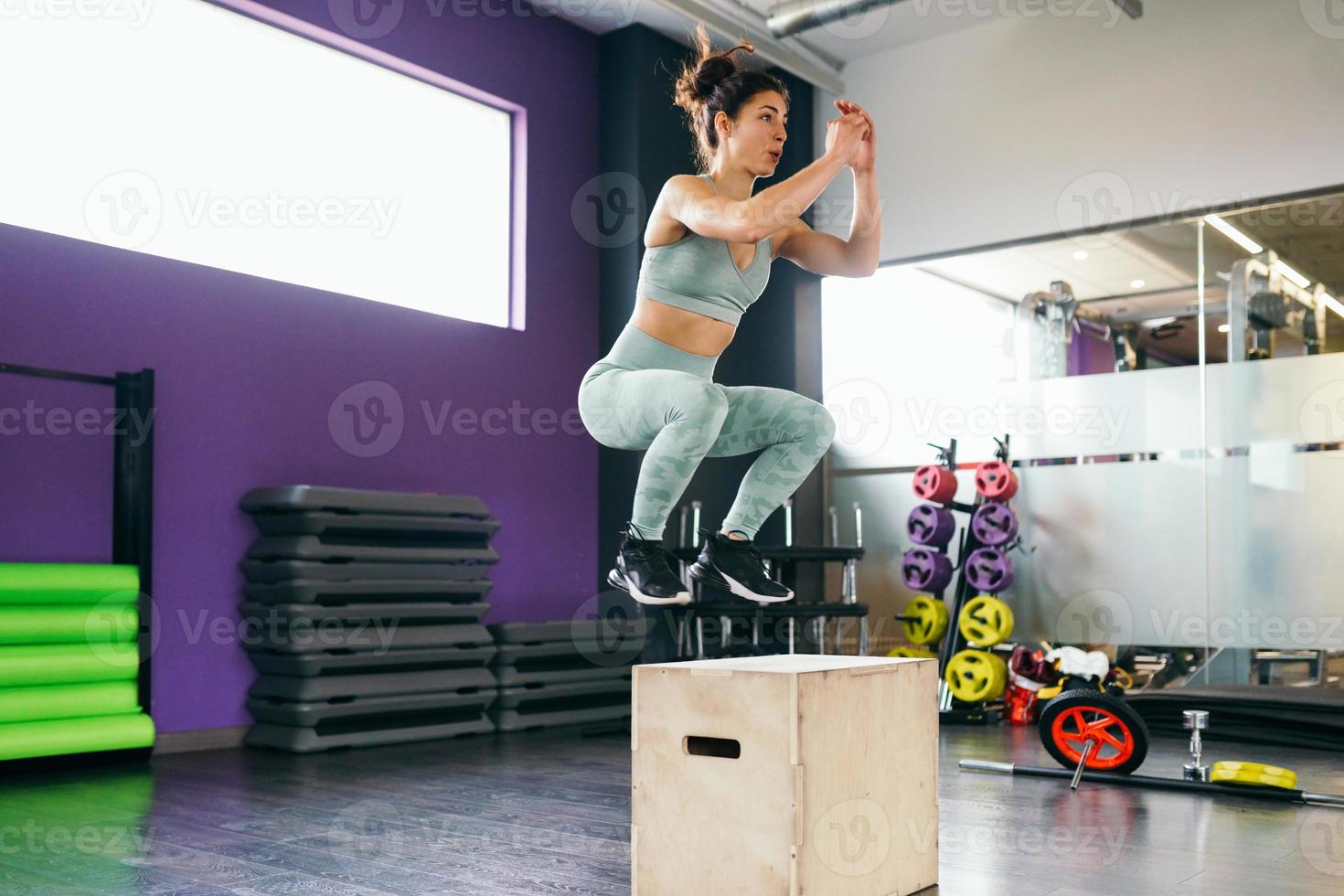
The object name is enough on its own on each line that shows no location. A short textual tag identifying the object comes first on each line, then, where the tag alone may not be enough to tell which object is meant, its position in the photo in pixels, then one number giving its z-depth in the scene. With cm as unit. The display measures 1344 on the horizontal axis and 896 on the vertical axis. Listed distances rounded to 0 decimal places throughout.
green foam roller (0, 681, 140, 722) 387
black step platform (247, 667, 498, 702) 460
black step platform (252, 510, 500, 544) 470
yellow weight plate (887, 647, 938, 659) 608
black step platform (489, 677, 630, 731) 534
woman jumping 214
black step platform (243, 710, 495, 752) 455
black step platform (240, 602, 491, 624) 464
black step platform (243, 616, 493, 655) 464
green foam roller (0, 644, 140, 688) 387
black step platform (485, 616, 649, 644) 541
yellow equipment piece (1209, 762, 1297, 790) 344
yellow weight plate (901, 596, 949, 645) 623
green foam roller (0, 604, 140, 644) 389
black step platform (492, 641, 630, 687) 537
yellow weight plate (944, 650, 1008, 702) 567
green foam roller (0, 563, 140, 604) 390
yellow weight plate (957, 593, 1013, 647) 581
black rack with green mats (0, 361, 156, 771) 432
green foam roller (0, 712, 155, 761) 383
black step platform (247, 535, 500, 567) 467
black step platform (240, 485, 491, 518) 467
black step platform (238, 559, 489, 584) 466
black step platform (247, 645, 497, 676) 461
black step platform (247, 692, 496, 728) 457
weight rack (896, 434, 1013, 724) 565
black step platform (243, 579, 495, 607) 465
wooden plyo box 214
